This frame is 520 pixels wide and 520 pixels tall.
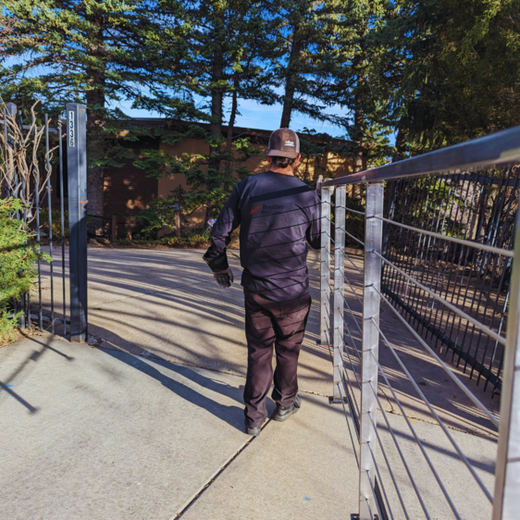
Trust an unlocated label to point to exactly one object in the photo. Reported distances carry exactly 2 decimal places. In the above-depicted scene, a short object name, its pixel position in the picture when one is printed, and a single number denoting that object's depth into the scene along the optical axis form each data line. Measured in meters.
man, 2.78
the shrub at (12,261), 3.81
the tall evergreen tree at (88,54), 13.20
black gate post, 3.86
